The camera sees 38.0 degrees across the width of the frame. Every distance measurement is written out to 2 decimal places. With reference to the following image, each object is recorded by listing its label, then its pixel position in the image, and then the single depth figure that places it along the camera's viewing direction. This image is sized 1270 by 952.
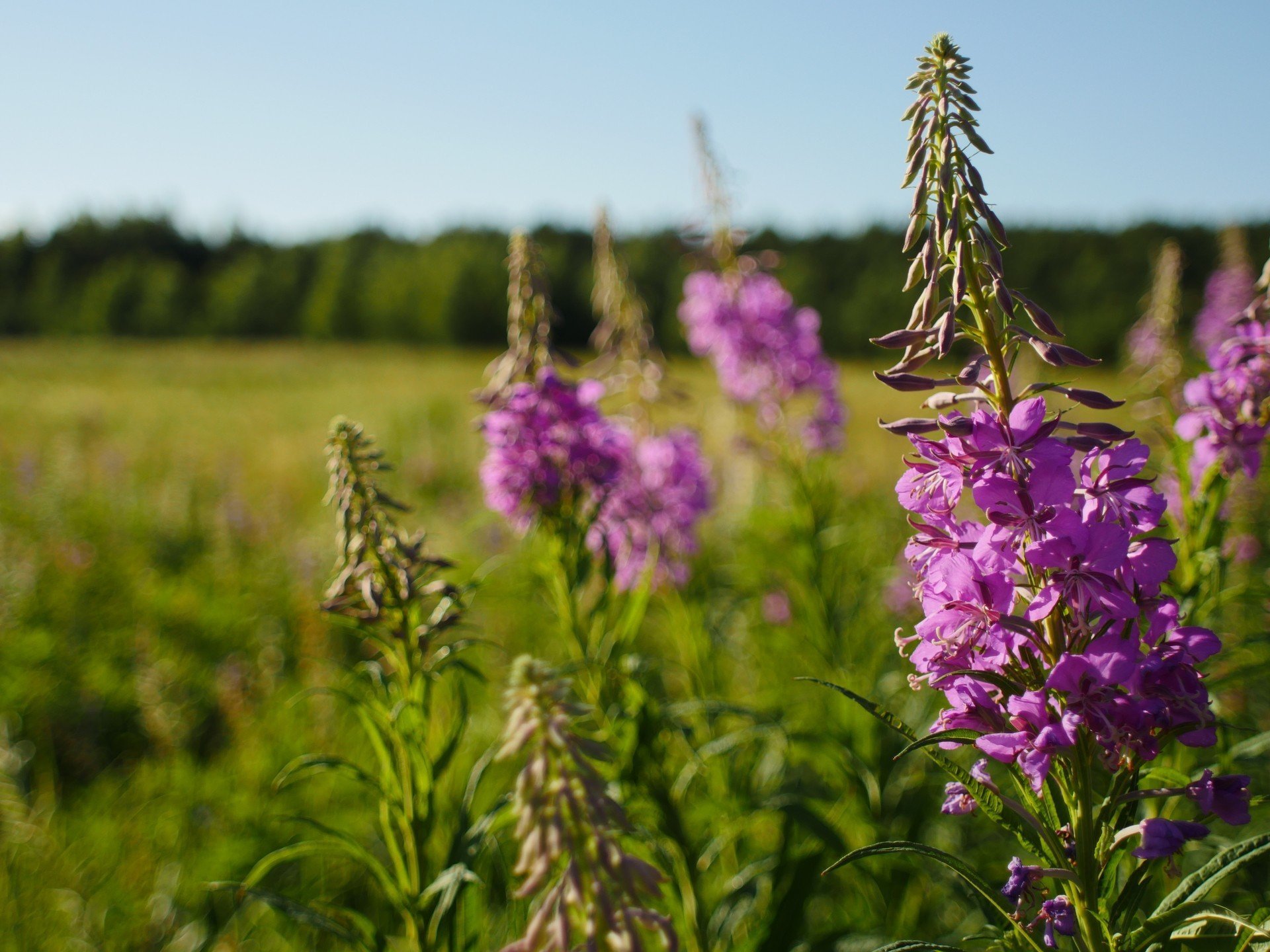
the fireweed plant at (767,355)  0.96
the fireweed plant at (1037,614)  0.49
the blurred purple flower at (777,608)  1.20
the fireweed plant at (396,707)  0.58
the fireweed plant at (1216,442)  0.58
